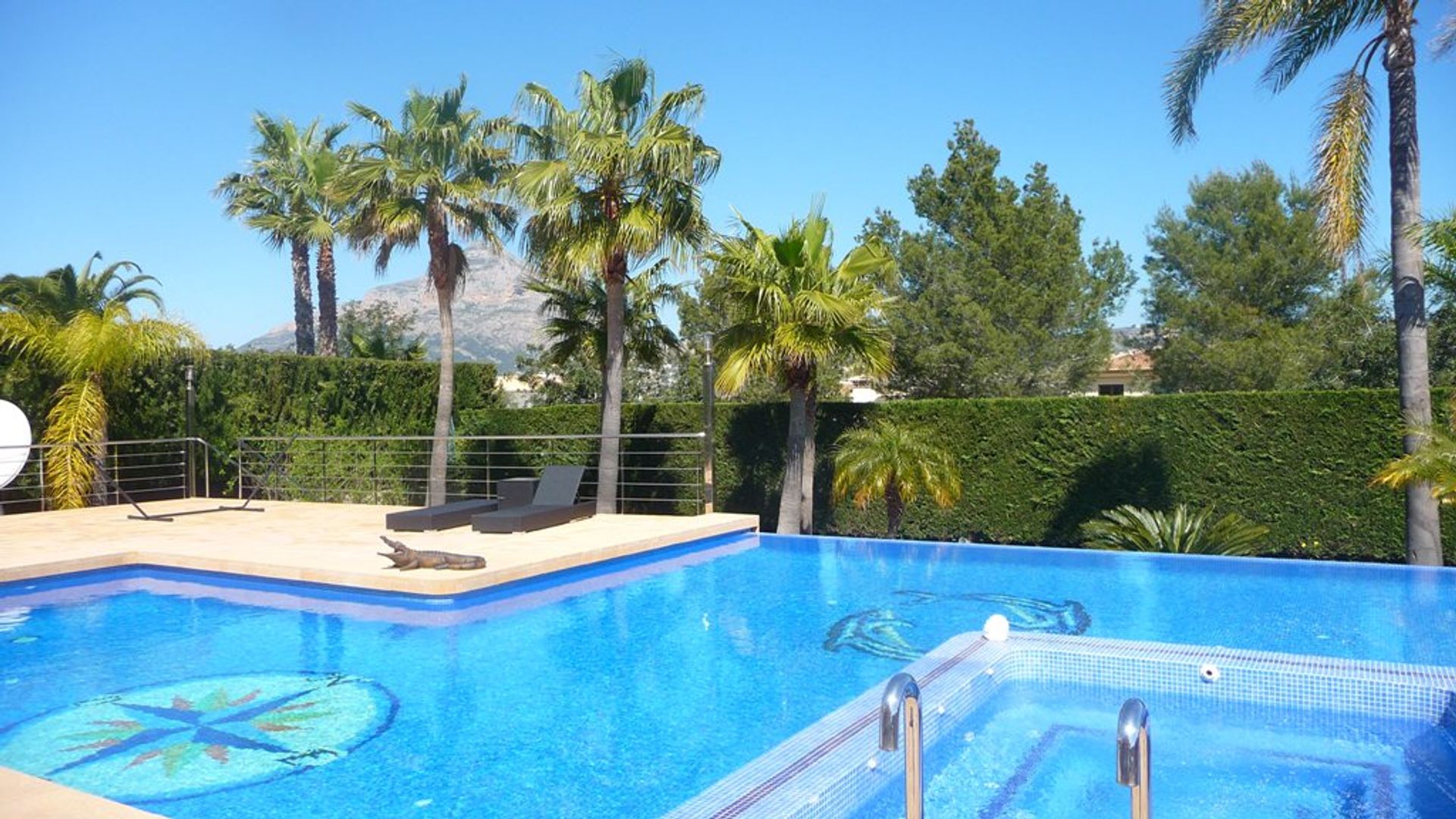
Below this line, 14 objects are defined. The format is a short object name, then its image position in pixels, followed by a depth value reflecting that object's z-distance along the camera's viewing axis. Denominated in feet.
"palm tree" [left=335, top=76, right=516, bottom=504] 53.88
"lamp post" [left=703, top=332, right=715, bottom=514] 42.09
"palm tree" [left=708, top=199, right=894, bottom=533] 40.91
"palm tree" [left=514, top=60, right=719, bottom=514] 43.47
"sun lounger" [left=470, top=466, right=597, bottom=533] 38.22
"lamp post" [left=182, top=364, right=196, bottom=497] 50.60
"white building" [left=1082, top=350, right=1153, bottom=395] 114.42
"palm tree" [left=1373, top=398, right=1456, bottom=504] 25.66
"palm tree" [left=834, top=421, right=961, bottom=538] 41.63
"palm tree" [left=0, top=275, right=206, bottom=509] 45.70
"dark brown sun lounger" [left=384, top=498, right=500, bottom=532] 38.99
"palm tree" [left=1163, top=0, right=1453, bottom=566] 31.78
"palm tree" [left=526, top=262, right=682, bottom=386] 51.80
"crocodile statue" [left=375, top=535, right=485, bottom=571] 29.76
